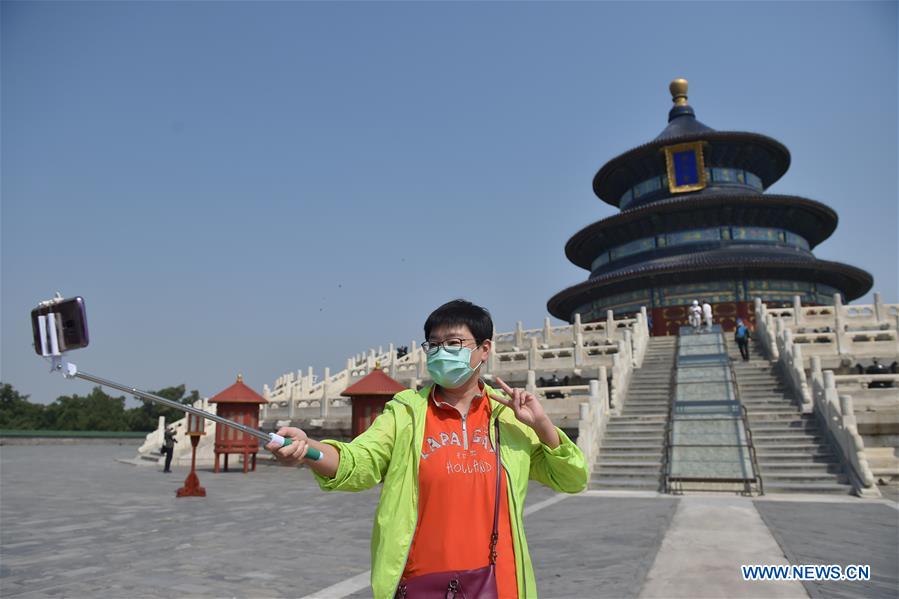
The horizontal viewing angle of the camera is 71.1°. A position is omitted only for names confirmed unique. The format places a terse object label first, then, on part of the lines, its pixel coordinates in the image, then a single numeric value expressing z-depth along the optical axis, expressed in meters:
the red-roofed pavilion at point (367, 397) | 16.09
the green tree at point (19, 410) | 44.98
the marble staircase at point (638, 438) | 12.53
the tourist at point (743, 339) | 17.87
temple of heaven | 30.89
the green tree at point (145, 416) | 47.78
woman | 2.31
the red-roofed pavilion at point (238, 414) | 17.48
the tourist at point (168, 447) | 18.25
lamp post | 12.11
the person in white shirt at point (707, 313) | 24.33
